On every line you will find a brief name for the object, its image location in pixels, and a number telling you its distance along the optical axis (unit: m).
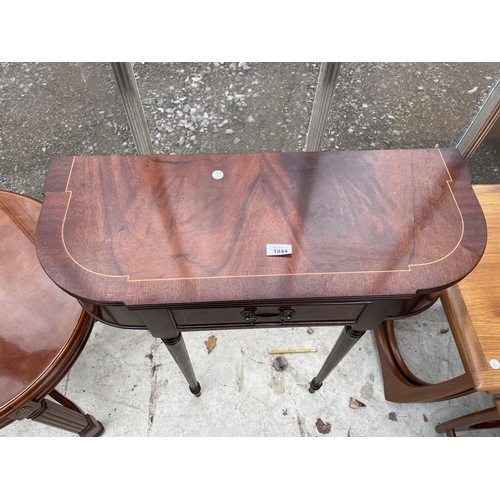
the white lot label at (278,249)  0.92
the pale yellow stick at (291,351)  1.70
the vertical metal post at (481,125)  1.66
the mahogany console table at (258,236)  0.89
